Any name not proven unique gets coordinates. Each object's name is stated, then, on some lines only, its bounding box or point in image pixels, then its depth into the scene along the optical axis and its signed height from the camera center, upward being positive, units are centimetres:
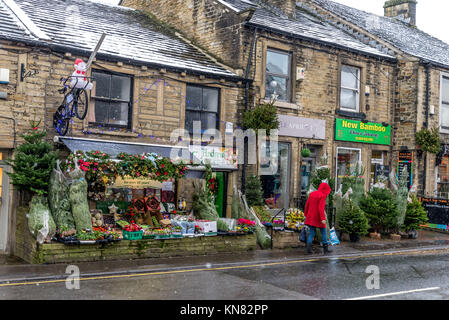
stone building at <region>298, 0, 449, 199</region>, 2028 +280
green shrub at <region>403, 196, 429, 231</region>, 1706 -150
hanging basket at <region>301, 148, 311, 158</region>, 1748 +54
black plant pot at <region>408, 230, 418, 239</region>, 1712 -207
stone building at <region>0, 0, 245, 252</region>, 1239 +222
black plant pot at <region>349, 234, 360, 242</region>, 1557 -202
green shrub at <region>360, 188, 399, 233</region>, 1644 -120
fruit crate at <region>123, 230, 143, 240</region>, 1171 -161
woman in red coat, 1320 -116
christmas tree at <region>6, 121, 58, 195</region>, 1138 -6
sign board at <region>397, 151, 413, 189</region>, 2038 +35
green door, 1641 -85
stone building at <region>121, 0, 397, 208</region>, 1717 +324
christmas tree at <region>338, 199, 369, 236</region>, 1538 -151
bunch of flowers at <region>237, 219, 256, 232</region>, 1355 -154
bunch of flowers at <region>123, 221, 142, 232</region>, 1180 -146
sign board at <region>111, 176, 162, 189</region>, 1291 -48
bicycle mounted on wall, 1198 +154
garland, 1188 -7
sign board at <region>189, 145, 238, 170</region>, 1532 +31
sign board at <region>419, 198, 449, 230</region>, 1866 -145
